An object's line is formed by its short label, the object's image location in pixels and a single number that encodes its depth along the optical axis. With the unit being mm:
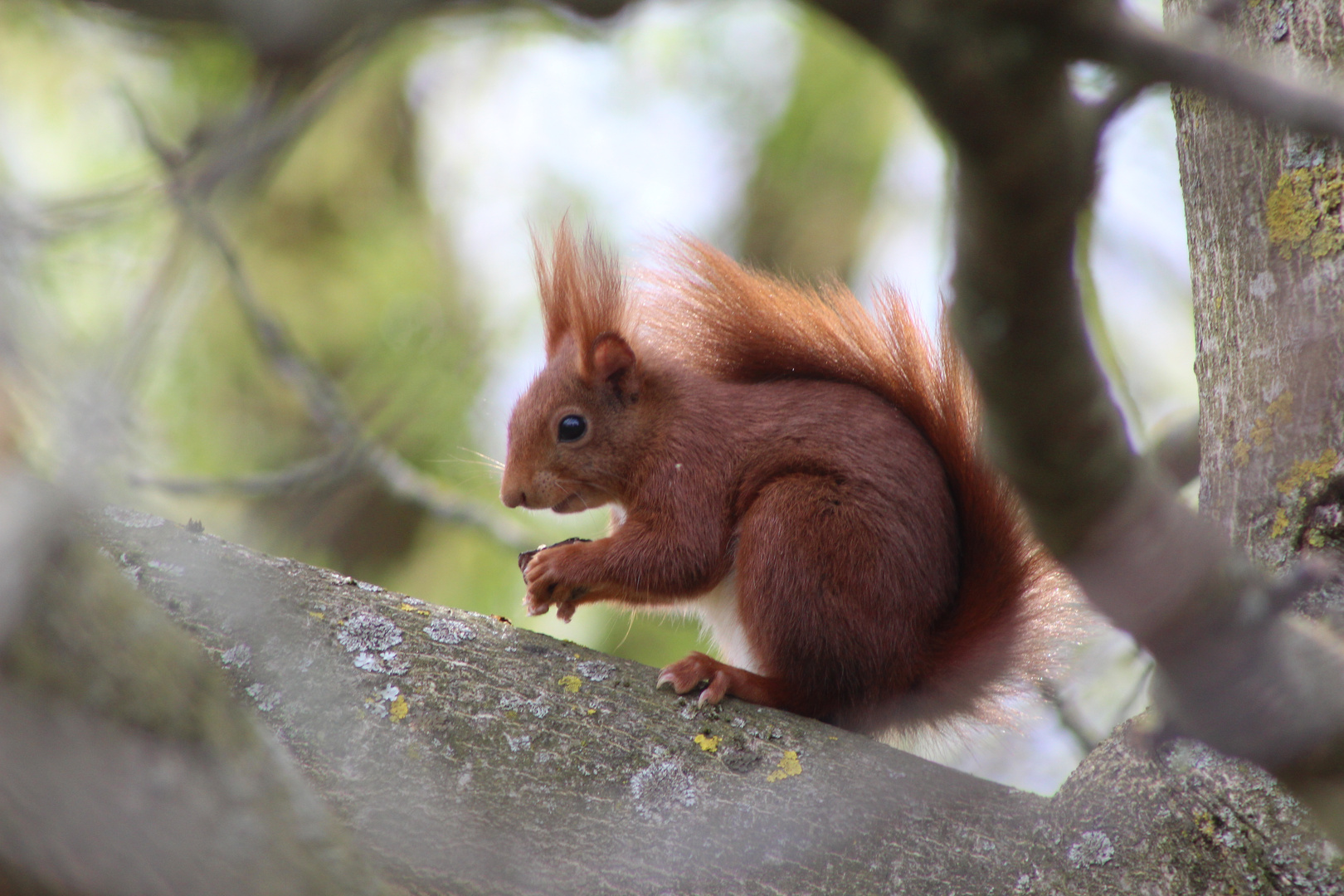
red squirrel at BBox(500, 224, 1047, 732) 6479
